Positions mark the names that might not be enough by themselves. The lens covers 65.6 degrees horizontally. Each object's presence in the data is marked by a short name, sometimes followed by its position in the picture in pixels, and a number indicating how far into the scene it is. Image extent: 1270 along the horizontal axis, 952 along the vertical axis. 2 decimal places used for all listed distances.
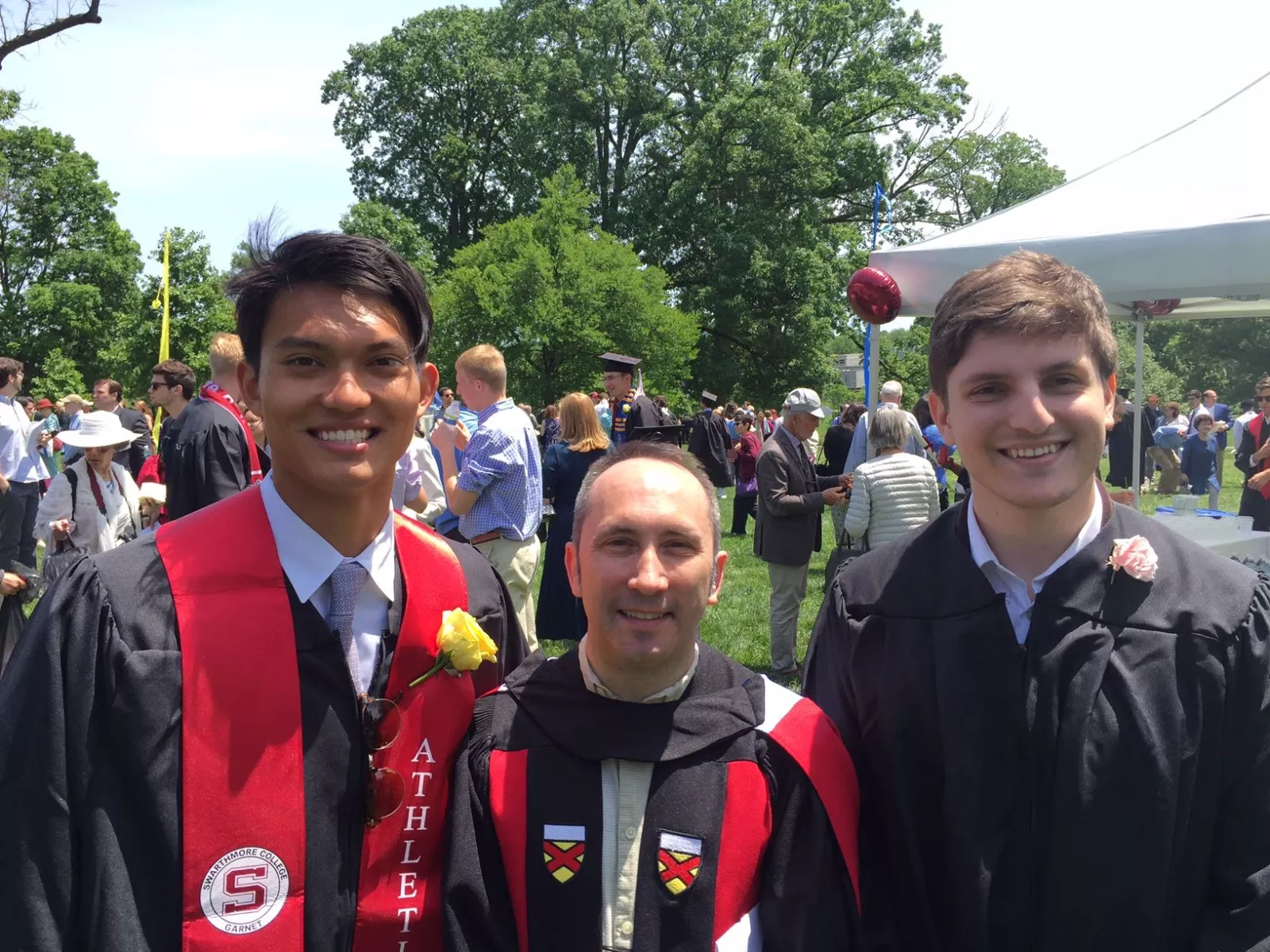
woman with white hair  6.30
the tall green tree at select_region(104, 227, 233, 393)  26.56
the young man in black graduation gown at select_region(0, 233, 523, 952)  1.62
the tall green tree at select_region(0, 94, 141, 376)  34.06
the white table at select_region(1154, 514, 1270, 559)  5.57
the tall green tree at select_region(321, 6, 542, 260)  36.16
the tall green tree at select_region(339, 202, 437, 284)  28.89
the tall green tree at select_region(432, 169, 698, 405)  25.98
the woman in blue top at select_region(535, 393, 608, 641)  7.15
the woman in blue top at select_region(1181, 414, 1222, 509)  15.80
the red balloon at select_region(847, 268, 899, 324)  5.69
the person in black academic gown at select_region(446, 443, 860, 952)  1.80
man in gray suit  6.76
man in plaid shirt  6.06
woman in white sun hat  5.61
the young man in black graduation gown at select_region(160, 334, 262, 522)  5.34
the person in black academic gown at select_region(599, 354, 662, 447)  9.13
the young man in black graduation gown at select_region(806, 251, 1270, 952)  1.74
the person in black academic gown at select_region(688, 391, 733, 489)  11.87
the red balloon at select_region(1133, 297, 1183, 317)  7.46
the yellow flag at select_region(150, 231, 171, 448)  10.04
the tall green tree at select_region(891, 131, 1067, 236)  35.19
